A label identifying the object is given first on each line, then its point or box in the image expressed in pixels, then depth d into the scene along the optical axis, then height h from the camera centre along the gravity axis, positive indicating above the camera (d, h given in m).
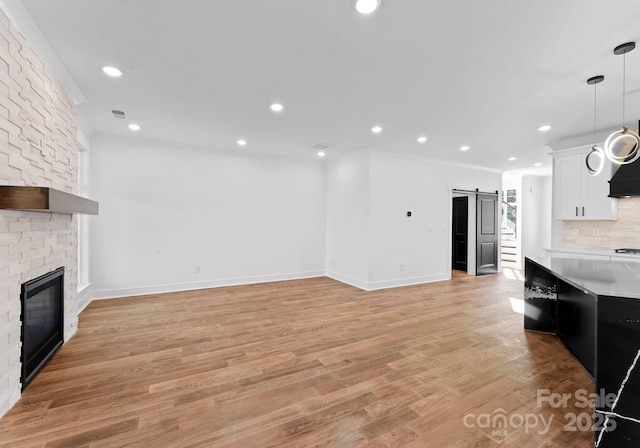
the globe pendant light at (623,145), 2.46 +0.73
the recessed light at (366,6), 1.85 +1.45
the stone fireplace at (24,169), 1.95 +0.43
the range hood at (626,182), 4.09 +0.66
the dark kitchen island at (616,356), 1.56 -0.73
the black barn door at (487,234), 7.12 -0.23
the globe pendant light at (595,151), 2.82 +0.84
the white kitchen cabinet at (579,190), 4.47 +0.60
